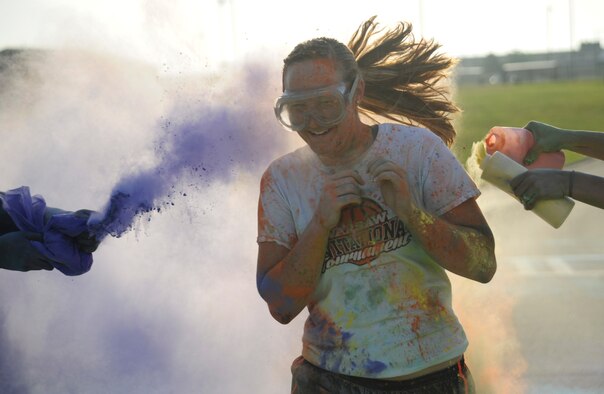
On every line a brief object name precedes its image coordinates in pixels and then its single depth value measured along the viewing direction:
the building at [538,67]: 49.35
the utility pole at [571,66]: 49.10
